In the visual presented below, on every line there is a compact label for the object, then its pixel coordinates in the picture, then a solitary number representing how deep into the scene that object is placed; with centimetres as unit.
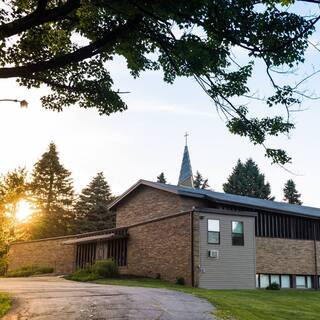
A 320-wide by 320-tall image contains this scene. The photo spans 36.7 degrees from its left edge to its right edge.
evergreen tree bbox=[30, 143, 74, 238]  6219
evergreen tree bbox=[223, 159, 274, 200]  7419
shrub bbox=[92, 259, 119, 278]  2780
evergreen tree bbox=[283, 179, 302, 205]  7839
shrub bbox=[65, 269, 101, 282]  2617
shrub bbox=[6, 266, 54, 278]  3636
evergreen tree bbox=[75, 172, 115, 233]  5650
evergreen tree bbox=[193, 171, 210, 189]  8732
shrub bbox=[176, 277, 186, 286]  2465
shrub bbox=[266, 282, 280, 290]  2833
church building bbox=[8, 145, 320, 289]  2531
